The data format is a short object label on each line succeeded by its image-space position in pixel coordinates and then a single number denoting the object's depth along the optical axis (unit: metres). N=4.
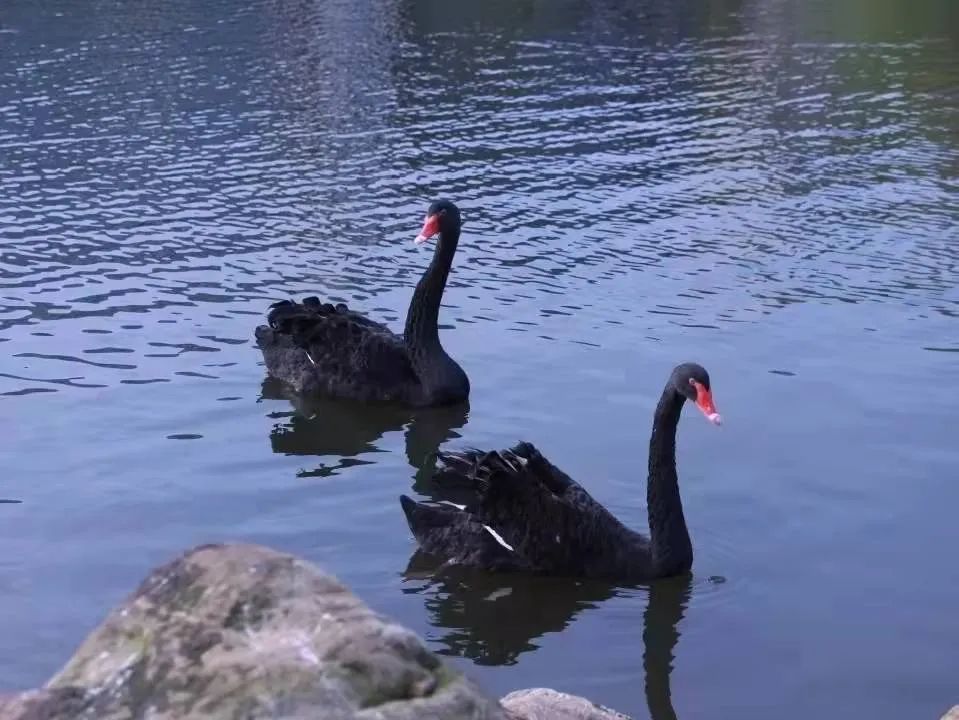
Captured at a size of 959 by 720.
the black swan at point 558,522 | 8.23
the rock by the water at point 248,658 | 3.32
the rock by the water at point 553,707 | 5.35
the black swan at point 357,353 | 11.20
